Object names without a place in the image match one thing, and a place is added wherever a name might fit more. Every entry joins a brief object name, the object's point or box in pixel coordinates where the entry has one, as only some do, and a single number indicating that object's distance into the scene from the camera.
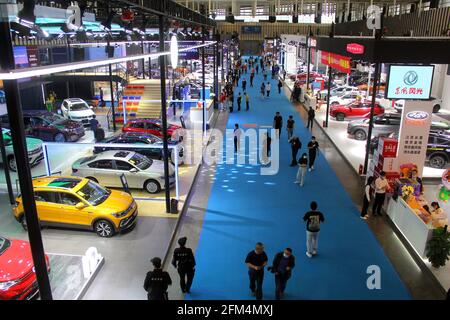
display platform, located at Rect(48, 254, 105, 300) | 7.74
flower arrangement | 10.30
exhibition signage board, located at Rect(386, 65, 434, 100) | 11.77
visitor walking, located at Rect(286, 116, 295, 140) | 18.70
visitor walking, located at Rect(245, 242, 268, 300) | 7.30
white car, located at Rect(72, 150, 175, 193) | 12.93
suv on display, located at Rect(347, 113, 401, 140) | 19.34
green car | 15.55
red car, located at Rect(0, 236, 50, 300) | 7.39
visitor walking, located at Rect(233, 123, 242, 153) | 17.19
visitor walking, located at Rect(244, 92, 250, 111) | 27.28
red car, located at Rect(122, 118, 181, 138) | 19.30
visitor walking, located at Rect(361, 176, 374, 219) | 11.01
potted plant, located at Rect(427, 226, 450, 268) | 8.29
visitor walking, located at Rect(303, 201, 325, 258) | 8.79
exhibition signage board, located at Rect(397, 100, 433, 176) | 11.68
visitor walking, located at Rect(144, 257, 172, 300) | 6.63
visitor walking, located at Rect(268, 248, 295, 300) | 7.23
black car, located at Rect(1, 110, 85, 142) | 19.23
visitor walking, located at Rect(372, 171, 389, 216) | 10.86
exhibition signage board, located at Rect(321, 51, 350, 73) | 15.14
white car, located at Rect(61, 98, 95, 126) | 23.36
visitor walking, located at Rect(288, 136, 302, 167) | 15.38
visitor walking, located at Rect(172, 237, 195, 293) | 7.48
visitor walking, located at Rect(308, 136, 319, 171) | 14.59
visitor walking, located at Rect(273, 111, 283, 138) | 19.84
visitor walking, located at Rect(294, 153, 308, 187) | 13.08
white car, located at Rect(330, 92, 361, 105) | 27.42
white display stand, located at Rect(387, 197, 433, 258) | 8.77
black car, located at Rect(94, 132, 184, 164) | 15.36
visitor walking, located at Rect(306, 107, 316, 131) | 21.12
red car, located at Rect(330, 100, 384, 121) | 23.70
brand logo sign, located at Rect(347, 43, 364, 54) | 12.41
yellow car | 10.07
